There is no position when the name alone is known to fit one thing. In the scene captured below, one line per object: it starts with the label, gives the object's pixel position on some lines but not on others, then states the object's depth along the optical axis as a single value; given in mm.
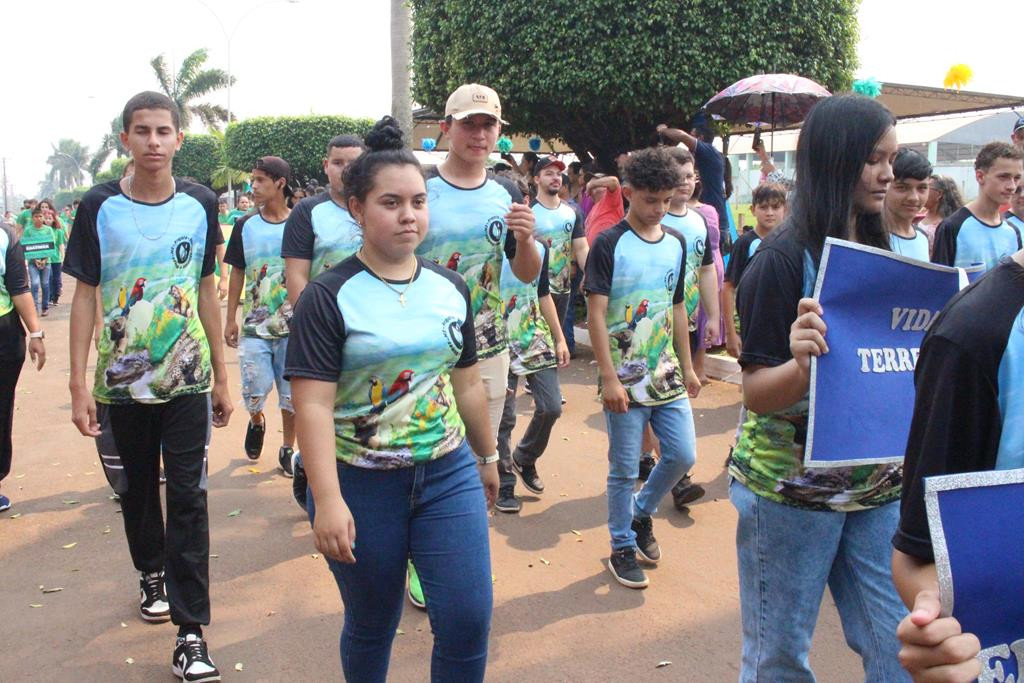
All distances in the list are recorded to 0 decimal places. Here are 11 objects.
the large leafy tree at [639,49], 13484
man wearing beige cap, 4465
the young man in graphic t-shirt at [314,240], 5398
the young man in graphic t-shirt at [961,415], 1348
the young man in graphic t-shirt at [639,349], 4809
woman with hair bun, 2832
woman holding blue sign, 2420
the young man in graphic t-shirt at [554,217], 7777
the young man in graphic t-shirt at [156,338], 3953
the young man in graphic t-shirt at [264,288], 6617
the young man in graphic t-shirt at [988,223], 5586
